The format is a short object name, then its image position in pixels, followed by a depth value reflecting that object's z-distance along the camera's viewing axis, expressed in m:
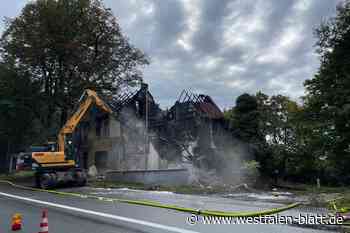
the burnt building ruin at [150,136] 28.16
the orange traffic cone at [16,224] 7.58
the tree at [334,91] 22.64
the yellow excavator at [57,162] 20.75
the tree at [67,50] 30.92
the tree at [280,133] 36.72
